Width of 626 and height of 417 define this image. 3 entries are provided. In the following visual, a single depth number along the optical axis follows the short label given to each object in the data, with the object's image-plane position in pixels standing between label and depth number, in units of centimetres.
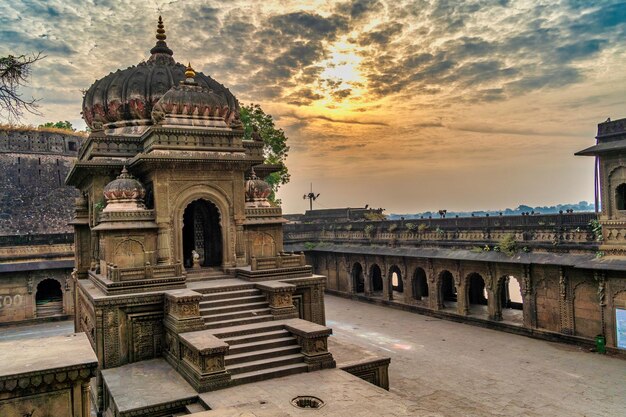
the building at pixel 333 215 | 4841
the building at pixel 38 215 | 2670
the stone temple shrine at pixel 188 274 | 1140
